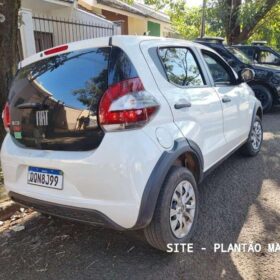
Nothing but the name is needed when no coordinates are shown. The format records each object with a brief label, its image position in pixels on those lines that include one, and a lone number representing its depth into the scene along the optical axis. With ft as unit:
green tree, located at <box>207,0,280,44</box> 39.96
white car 7.60
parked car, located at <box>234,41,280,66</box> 30.04
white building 33.42
